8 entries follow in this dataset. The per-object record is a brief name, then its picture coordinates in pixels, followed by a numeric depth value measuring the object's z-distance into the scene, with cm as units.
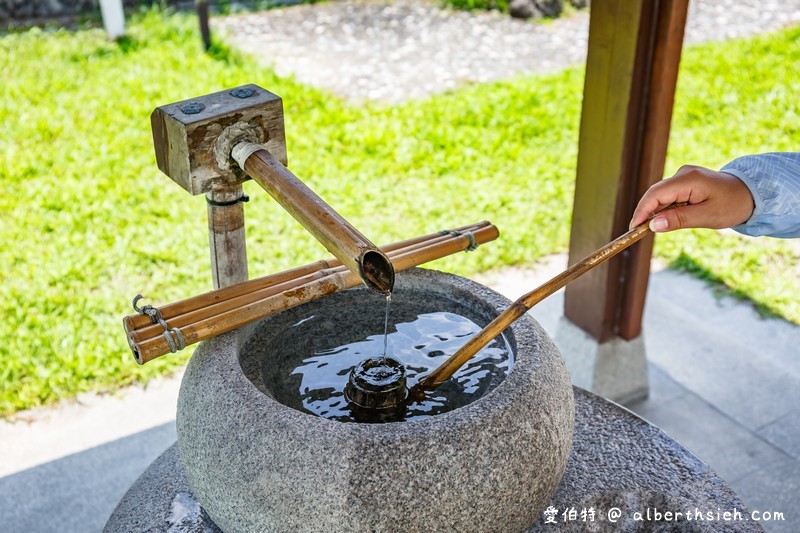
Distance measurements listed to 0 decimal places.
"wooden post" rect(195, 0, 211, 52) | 698
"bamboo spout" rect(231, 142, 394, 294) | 178
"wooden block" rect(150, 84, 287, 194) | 212
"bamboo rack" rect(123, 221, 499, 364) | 200
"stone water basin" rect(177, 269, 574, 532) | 177
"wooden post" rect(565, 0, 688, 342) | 307
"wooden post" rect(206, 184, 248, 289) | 231
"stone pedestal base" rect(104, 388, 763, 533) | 228
